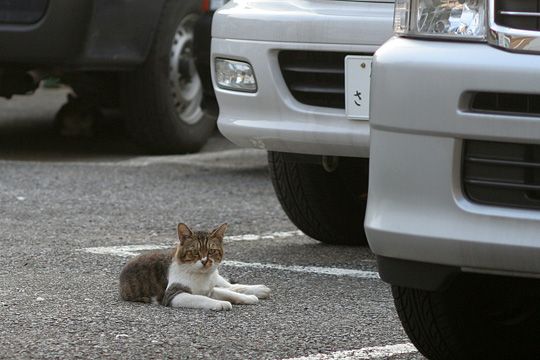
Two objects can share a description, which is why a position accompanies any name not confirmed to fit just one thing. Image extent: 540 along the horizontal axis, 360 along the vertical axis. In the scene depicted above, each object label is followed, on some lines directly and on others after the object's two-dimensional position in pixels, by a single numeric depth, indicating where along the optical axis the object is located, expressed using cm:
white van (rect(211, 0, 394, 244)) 1084
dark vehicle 1697
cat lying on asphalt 1037
